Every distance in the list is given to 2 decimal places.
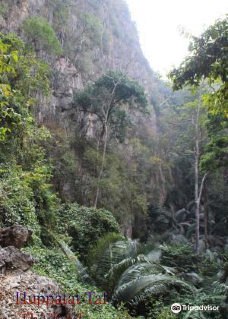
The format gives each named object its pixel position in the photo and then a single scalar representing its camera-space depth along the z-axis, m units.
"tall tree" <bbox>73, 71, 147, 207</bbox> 15.87
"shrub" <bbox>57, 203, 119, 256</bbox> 9.59
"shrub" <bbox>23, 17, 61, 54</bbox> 14.77
